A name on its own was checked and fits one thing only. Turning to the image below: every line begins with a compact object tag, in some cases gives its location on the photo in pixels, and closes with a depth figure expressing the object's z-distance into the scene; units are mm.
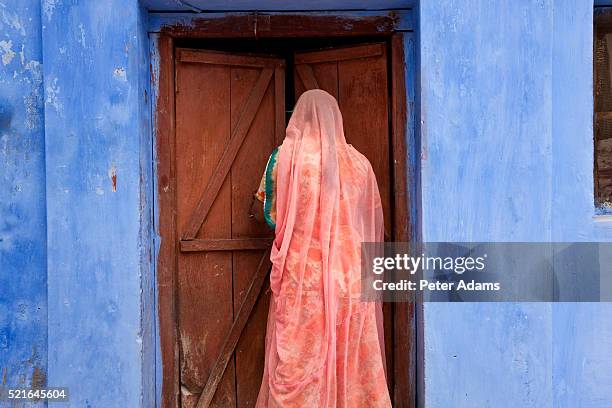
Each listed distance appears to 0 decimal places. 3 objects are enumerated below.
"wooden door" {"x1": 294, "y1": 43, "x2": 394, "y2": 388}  3459
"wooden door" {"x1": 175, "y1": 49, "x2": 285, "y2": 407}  3465
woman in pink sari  2918
